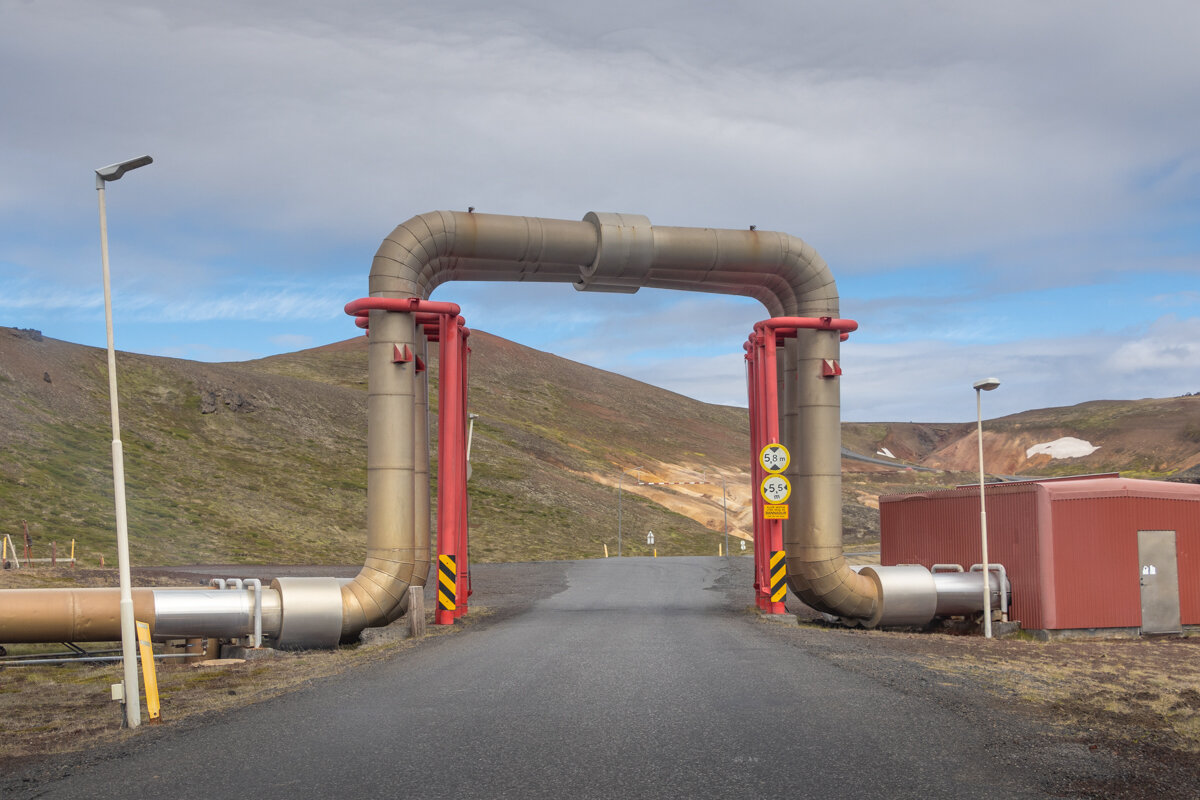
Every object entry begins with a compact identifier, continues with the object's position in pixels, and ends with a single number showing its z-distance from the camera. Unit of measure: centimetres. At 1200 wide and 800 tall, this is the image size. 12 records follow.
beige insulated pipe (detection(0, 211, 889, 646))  2106
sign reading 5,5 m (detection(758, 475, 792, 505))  2311
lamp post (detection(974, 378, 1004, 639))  2264
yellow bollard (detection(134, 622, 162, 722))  1202
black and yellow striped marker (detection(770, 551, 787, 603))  2359
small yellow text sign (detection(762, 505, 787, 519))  2328
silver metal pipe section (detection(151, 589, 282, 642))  1764
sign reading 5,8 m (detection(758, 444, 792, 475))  2303
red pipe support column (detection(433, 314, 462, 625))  2233
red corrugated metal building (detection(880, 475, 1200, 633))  2309
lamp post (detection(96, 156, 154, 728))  1166
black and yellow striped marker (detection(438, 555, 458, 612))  2247
